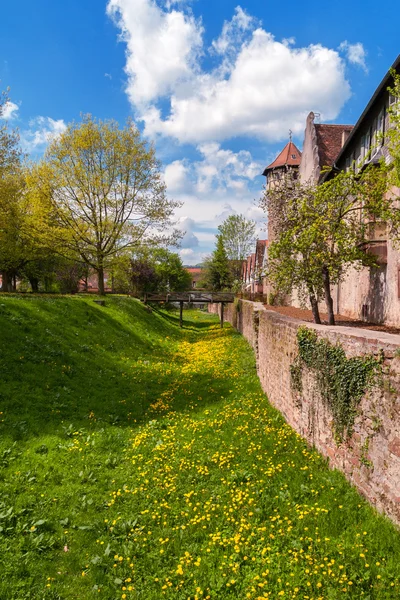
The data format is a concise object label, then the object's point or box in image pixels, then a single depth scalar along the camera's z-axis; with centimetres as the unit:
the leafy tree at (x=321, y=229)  1171
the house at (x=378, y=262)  1266
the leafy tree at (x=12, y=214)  1912
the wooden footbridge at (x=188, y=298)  3316
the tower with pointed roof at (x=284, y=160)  3822
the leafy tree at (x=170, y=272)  5722
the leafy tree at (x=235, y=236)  5572
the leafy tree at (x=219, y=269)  5731
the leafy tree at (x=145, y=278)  4778
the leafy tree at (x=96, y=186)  2234
